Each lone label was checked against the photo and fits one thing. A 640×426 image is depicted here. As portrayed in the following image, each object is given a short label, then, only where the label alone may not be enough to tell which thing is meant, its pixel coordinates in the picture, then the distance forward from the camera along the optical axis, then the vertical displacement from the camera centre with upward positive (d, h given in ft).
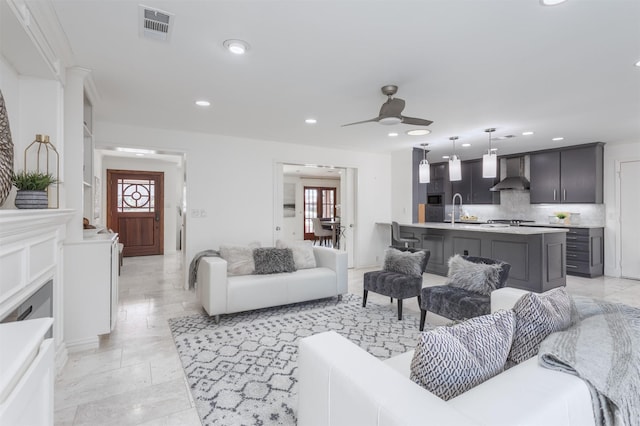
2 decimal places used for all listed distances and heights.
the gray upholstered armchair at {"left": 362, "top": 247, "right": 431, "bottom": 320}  11.20 -2.33
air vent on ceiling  6.14 +3.85
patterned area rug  6.42 -3.77
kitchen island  14.67 -1.73
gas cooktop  21.22 -0.47
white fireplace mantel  4.64 -0.79
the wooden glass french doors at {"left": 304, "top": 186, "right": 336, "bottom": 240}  37.45 +1.12
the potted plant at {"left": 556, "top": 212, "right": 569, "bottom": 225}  20.44 -0.15
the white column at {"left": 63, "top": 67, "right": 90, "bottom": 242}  8.60 +1.87
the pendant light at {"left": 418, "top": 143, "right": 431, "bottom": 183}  17.29 +2.29
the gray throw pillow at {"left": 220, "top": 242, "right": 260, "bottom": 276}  12.20 -1.75
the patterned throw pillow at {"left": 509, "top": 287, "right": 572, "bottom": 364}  4.53 -1.58
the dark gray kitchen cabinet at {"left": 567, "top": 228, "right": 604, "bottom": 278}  18.25 -2.15
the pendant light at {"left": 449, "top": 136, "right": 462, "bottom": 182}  16.51 +2.37
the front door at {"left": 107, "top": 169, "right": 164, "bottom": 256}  25.20 +0.37
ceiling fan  9.45 +3.13
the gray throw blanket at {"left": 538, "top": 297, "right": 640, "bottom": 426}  3.43 -1.68
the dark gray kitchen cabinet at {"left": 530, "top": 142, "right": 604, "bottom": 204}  18.52 +2.43
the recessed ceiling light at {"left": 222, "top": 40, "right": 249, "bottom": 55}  7.13 +3.82
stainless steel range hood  21.25 +2.47
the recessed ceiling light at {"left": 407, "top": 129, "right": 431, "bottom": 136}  13.98 +3.64
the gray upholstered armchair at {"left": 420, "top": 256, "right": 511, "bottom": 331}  8.77 -2.46
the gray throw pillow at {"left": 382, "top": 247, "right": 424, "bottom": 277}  11.78 -1.80
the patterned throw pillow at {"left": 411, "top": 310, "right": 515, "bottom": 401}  3.51 -1.65
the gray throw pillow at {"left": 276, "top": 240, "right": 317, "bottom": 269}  13.55 -1.69
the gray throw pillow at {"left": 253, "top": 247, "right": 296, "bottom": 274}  12.43 -1.83
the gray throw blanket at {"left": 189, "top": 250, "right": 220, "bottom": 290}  12.94 -2.07
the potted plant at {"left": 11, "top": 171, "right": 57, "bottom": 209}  6.03 +0.48
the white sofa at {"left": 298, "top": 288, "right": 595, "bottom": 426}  2.88 -1.80
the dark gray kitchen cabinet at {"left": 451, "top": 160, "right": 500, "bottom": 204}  23.81 +2.22
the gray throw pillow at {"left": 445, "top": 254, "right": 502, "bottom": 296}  9.31 -1.85
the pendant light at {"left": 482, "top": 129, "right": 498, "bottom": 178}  14.99 +2.36
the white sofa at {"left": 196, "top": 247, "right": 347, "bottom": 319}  10.93 -2.66
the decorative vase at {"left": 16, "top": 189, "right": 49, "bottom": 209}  6.01 +0.27
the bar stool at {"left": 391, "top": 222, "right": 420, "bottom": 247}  18.70 -1.48
